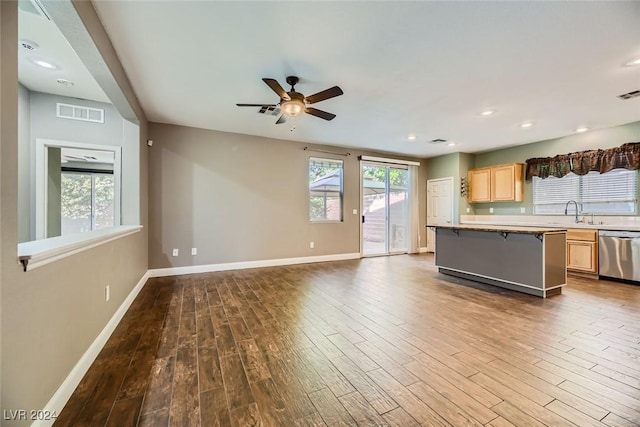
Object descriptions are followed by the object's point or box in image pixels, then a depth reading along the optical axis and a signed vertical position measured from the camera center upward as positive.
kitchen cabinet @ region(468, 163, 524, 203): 5.96 +0.70
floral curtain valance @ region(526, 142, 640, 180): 4.48 +0.94
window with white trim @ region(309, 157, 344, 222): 6.04 +0.56
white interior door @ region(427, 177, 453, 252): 6.96 +0.28
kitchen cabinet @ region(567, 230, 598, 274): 4.55 -0.66
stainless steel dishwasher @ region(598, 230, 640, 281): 4.16 -0.66
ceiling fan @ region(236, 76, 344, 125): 2.81 +1.27
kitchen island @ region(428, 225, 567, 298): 3.48 -0.62
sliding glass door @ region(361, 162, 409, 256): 6.84 +0.15
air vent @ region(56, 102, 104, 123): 3.73 +1.45
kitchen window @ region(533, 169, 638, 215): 4.60 +0.37
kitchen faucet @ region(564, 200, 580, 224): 5.26 +0.12
